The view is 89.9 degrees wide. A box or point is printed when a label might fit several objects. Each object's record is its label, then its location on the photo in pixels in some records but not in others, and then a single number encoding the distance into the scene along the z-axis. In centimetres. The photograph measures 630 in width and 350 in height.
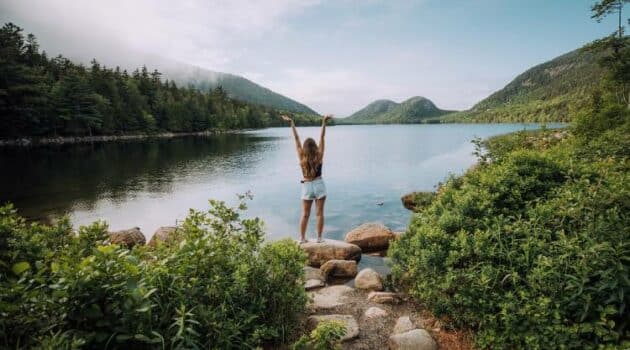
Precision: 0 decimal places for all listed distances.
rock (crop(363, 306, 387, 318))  583
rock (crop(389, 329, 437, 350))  467
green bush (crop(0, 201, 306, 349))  279
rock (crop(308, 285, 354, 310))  632
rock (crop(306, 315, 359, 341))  504
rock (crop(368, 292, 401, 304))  640
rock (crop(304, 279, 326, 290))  761
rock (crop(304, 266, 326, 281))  806
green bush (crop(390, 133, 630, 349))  359
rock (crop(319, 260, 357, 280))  860
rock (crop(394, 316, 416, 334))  518
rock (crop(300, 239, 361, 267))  949
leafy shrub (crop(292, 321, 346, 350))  397
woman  886
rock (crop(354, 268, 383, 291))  725
